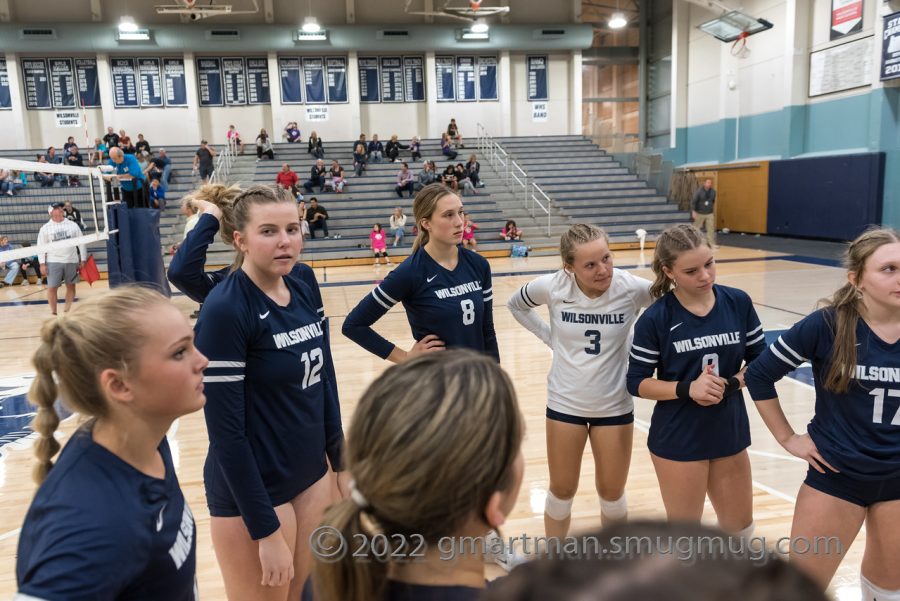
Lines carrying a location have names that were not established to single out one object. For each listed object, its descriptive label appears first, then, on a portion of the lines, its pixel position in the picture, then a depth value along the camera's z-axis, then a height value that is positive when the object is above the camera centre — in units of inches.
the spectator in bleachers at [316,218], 754.8 -18.7
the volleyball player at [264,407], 84.9 -28.9
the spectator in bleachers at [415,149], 945.5 +73.8
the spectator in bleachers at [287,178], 773.3 +30.1
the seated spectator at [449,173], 816.3 +32.6
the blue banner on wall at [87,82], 968.9 +190.9
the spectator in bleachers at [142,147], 868.6 +80.9
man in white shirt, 372.5 -30.1
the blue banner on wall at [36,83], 957.8 +189.0
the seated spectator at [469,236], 711.7 -43.4
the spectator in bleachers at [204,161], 820.0 +56.2
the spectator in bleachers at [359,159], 898.7 +58.7
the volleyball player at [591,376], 129.4 -37.0
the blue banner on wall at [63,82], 962.1 +190.0
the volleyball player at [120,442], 51.4 -22.2
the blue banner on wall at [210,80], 999.0 +194.0
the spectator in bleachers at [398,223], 738.8 -26.8
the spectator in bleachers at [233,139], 931.3 +95.5
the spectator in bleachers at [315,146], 940.0 +81.5
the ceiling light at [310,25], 872.3 +240.0
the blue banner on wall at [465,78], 1059.3 +197.5
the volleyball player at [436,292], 137.5 -20.2
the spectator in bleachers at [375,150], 946.7 +73.8
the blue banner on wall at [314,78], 1022.4 +196.2
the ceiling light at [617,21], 912.3 +244.7
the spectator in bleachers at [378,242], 698.2 -45.2
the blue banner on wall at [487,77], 1066.7 +199.5
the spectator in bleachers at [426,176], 832.9 +29.8
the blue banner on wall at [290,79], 1016.2 +195.5
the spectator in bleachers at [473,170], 866.1 +37.2
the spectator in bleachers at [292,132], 991.6 +108.0
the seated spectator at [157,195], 711.7 +12.8
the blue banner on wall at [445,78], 1055.6 +197.7
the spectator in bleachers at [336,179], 850.8 +29.5
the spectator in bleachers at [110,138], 837.4 +90.6
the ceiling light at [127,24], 800.5 +229.1
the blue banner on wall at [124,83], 974.9 +188.7
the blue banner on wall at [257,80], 1011.3 +194.3
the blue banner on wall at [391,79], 1045.2 +196.7
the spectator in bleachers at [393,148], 932.0 +74.5
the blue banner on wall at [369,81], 1040.2 +193.5
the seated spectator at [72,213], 456.4 -3.0
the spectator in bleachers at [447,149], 949.8 +73.7
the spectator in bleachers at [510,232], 764.0 -42.0
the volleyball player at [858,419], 94.1 -34.8
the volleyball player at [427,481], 44.4 -19.9
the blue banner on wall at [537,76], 1088.8 +202.6
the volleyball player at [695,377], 112.2 -33.0
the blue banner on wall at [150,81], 979.9 +191.2
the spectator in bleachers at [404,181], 841.5 +24.0
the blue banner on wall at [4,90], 947.3 +177.5
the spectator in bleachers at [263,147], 928.3 +81.5
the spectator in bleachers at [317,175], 846.5 +35.3
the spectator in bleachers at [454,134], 990.4 +98.6
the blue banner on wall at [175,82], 987.9 +190.6
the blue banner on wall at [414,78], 1049.5 +198.2
